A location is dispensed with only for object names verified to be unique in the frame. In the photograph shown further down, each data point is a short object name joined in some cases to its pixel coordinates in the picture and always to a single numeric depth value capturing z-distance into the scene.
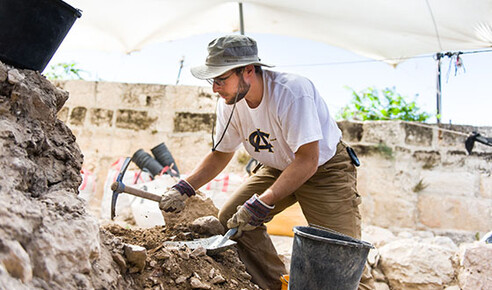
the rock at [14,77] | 1.46
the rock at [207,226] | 2.38
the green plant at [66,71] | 5.35
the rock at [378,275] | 3.44
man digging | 2.06
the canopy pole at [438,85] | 5.47
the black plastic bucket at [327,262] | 1.55
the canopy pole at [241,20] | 5.21
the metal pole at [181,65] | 5.49
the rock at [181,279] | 1.68
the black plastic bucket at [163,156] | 4.50
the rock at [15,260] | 0.98
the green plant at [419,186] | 4.66
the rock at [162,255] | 1.77
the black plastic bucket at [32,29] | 1.44
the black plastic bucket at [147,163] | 4.30
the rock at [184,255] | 1.85
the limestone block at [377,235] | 3.96
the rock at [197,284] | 1.67
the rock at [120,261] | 1.54
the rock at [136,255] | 1.59
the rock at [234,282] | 1.87
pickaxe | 2.18
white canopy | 4.58
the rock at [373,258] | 3.47
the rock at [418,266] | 3.29
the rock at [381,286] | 3.39
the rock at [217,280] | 1.77
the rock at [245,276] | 2.08
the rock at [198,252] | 1.90
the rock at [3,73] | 1.44
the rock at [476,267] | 3.01
